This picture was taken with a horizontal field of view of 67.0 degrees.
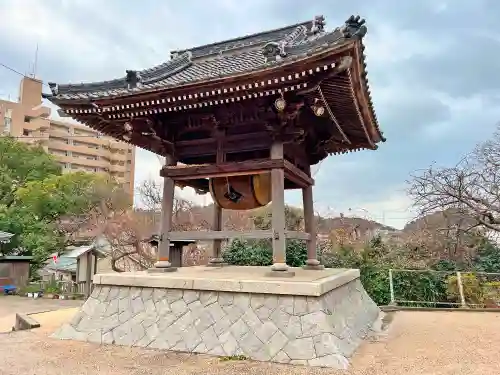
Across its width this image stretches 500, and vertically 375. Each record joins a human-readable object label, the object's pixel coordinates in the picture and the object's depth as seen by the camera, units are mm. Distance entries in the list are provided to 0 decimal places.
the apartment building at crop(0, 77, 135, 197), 43188
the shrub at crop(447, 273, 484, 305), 10375
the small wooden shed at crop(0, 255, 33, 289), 16812
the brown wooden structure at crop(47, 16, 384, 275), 5727
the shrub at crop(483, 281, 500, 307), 10344
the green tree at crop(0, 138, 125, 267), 18750
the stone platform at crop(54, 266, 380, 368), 4992
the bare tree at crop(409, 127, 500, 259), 12594
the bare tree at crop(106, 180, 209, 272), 15023
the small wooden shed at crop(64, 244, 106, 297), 13115
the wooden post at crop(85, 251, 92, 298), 13156
